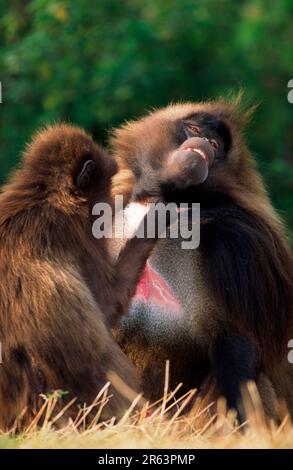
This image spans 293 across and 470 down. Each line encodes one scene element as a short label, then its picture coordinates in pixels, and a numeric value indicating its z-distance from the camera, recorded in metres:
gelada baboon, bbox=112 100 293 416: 12.34
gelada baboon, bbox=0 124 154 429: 10.57
